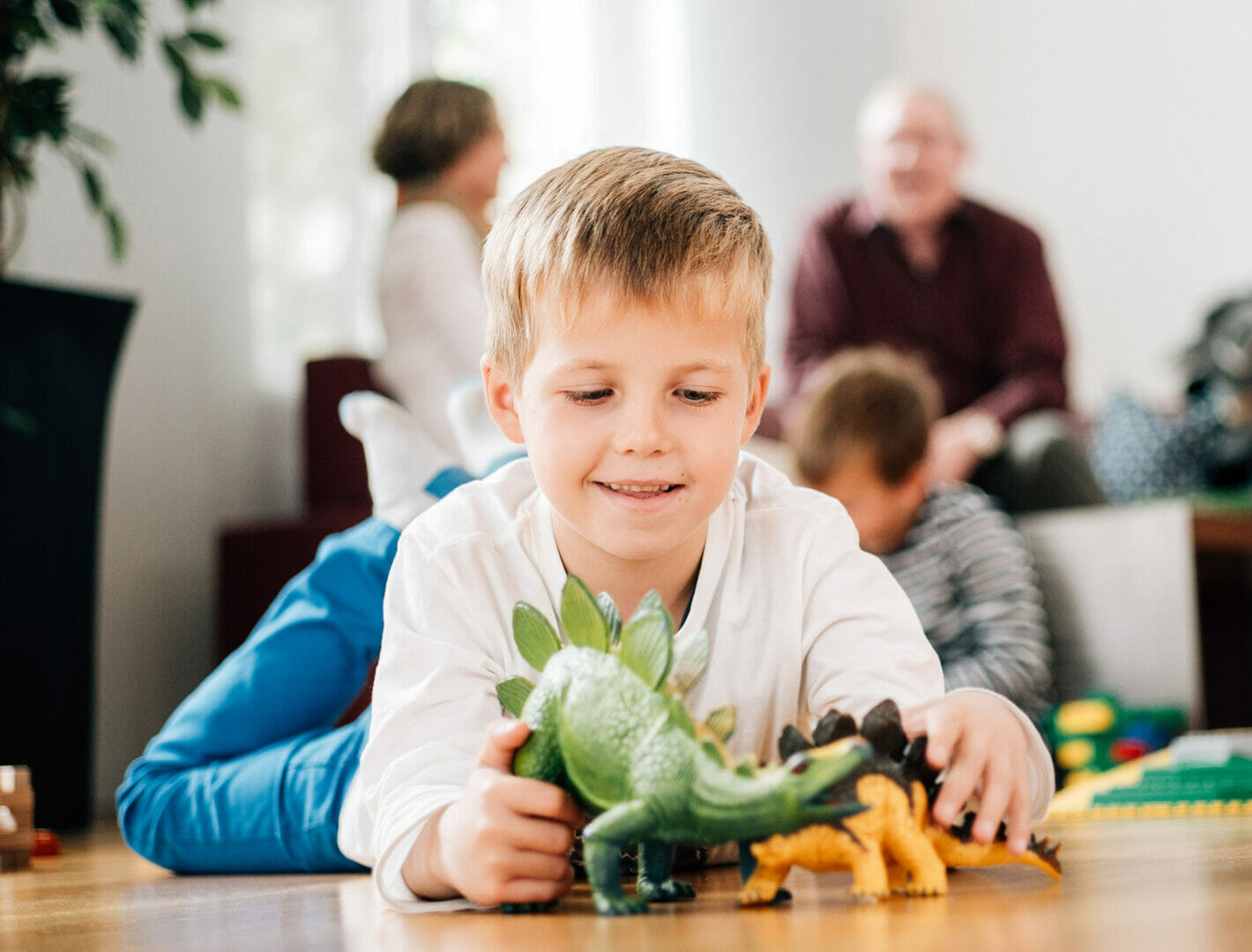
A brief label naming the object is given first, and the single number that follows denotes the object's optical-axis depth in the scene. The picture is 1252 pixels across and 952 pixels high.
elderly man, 2.93
